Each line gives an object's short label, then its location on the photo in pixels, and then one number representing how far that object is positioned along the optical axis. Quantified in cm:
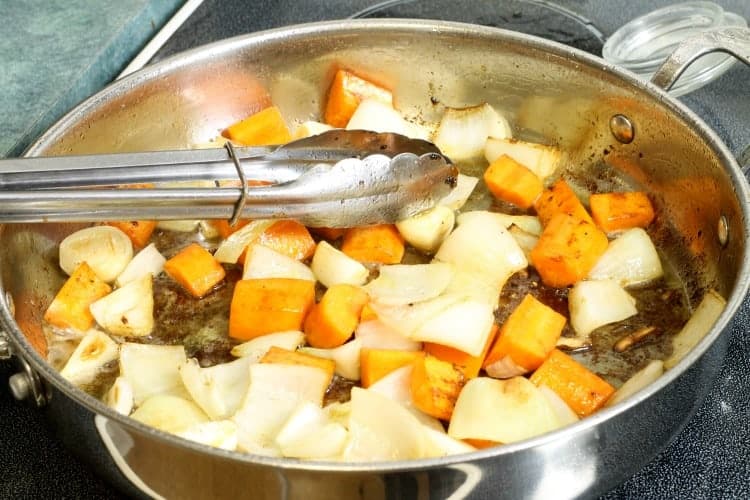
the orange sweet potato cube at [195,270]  85
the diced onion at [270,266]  85
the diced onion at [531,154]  90
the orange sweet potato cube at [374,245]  86
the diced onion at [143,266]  86
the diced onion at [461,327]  80
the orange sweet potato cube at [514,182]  88
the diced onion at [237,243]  86
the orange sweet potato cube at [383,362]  80
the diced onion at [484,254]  84
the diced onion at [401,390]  78
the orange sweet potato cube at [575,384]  79
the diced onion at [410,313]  81
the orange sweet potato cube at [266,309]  83
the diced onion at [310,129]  90
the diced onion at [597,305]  83
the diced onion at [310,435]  76
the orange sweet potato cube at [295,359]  80
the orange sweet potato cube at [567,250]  84
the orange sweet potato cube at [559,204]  86
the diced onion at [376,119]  91
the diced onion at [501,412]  76
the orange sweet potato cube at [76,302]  83
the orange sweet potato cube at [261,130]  91
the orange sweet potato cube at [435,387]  78
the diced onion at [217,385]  79
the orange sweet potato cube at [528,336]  80
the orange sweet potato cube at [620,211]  87
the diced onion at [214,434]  76
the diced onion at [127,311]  83
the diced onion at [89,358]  81
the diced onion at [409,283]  82
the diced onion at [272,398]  78
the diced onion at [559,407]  78
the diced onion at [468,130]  91
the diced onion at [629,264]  85
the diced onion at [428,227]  86
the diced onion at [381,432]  75
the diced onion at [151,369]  80
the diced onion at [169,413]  78
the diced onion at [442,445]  75
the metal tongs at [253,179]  78
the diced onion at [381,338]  81
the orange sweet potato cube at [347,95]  92
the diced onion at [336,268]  84
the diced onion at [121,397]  79
